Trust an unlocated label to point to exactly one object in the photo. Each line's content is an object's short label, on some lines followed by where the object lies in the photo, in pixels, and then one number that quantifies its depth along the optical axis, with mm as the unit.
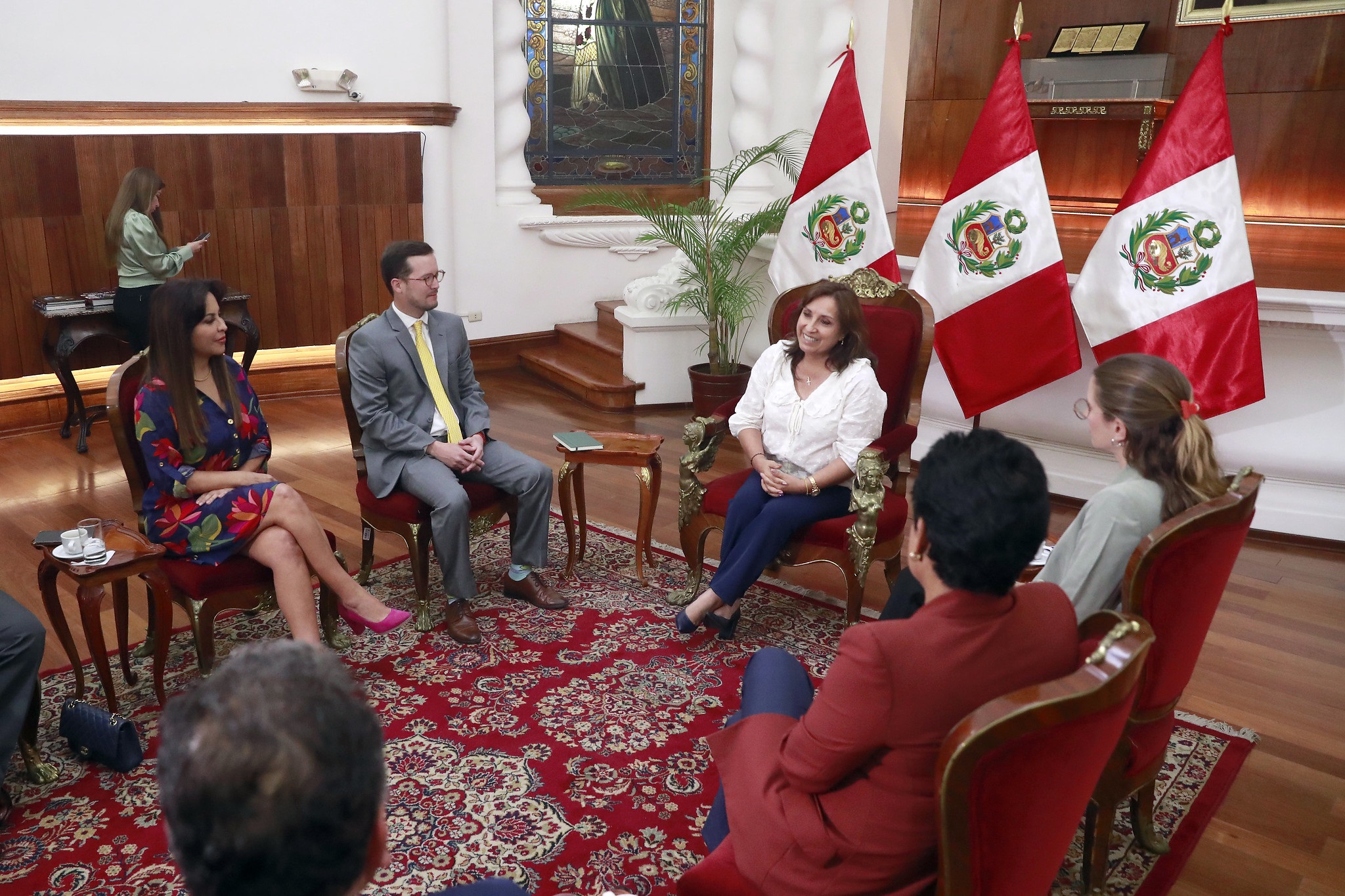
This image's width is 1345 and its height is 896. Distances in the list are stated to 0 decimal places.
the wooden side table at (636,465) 4062
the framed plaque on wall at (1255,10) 7020
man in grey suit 3639
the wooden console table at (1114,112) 7480
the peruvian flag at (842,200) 4828
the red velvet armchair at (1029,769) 1376
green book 4051
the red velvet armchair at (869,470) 3502
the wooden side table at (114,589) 2912
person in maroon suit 1544
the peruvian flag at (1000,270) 4469
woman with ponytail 2248
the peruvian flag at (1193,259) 4102
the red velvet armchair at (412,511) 3680
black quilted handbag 2768
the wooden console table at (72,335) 5508
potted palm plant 6051
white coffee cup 2963
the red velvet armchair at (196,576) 3119
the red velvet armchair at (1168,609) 2039
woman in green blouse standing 5469
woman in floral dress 3139
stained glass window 7543
